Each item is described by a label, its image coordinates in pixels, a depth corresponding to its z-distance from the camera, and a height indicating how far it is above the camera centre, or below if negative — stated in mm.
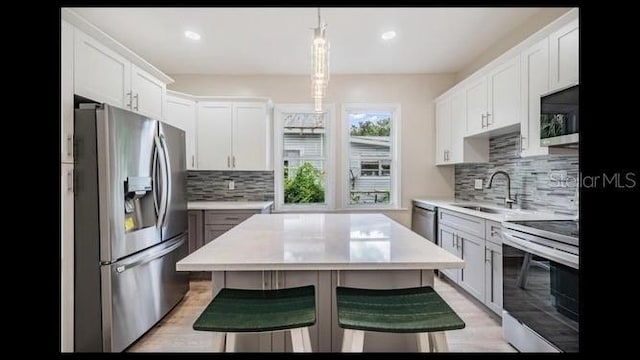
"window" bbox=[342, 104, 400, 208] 4410 +300
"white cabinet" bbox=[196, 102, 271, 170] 3961 +541
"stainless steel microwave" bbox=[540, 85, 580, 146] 1806 +383
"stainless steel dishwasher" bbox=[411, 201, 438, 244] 3613 -503
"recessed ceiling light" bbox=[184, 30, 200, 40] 3066 +1422
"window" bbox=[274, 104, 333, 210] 4434 +283
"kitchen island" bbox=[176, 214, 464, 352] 1227 -327
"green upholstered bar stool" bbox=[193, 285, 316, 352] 1093 -494
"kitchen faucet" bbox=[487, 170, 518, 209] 3100 -171
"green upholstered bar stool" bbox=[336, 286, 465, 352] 1079 -489
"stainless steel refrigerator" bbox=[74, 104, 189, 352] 1936 -315
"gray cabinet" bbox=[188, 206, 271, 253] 3518 -491
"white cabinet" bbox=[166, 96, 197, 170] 3807 +720
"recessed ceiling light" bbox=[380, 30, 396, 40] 3071 +1431
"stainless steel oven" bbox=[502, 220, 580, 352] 1604 -604
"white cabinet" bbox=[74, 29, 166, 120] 1955 +720
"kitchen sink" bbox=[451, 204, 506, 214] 3179 -304
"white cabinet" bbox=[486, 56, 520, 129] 2562 +734
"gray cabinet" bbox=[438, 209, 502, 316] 2506 -649
